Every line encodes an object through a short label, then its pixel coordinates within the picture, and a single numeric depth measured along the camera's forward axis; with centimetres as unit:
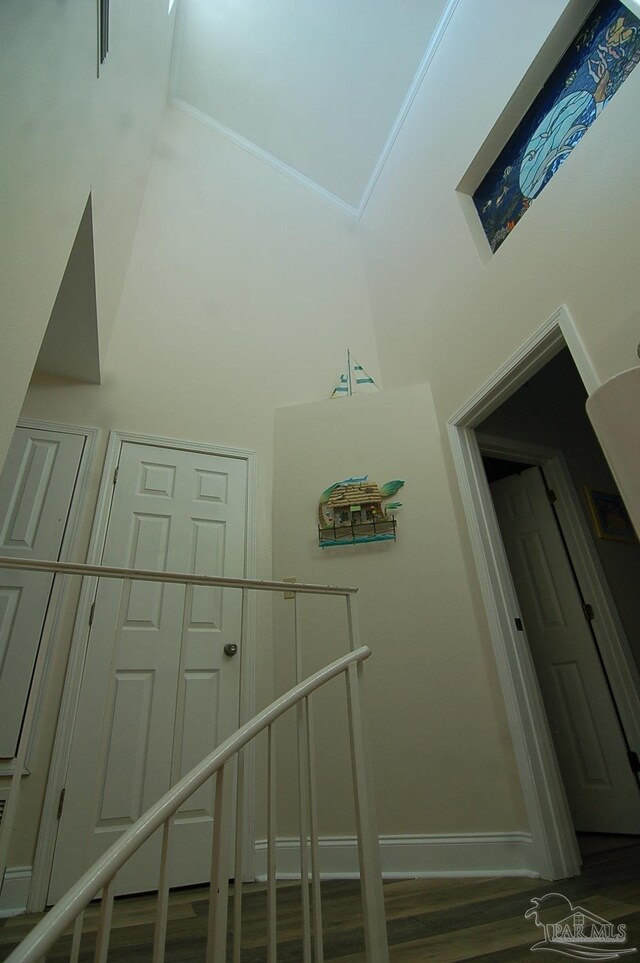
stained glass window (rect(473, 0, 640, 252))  209
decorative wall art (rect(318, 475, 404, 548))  256
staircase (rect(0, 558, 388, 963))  71
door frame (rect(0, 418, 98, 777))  194
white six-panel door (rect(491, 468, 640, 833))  239
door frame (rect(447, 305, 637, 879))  186
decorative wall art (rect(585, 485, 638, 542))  298
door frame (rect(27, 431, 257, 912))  179
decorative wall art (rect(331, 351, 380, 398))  334
